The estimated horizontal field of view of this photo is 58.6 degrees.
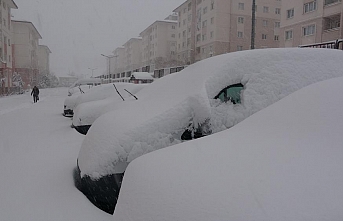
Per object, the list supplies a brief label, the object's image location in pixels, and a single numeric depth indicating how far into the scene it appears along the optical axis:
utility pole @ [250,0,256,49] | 9.90
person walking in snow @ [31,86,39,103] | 23.73
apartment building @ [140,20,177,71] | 58.19
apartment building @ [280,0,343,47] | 23.09
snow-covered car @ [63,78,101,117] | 12.91
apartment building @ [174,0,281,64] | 38.50
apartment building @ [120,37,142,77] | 77.44
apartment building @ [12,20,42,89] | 52.53
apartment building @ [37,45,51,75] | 84.68
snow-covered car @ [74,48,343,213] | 3.64
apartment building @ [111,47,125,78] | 94.57
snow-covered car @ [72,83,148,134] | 7.95
